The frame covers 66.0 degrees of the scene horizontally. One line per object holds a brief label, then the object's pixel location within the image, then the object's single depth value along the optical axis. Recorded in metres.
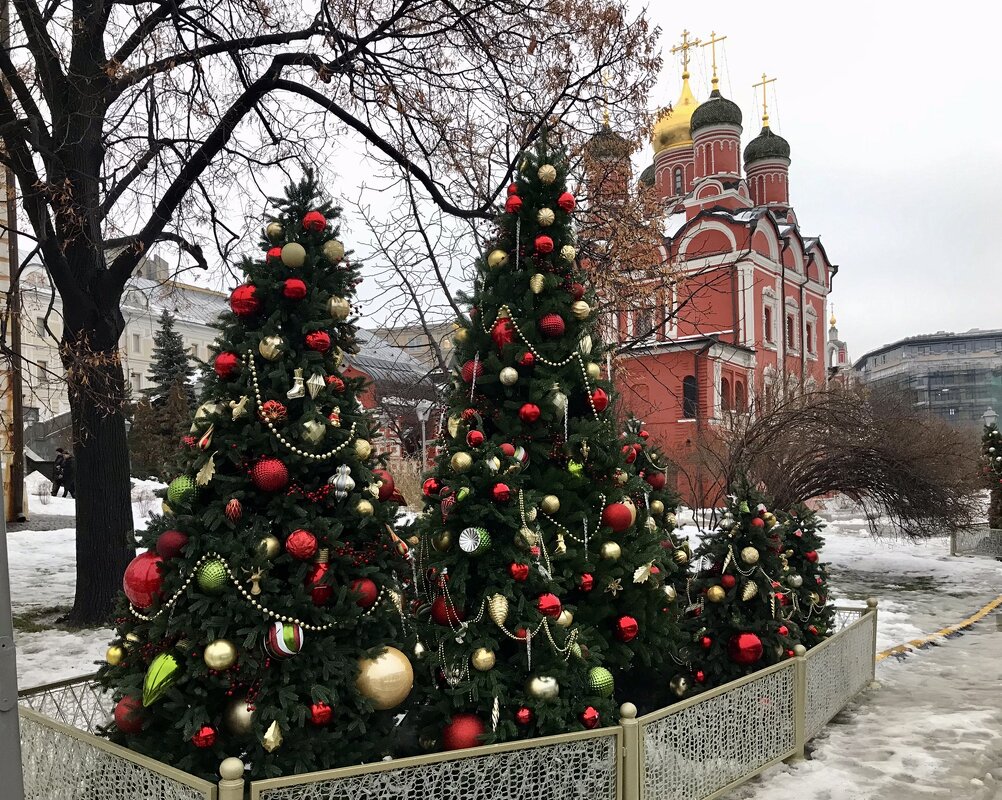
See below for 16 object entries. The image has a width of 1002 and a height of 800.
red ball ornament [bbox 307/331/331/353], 3.87
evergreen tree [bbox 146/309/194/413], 29.42
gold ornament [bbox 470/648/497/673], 4.01
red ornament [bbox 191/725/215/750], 3.43
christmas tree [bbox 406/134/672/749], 4.13
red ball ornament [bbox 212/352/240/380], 3.82
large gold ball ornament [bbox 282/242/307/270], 3.88
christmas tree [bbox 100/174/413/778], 3.52
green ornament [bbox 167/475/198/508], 3.72
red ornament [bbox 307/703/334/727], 3.50
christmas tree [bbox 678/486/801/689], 5.33
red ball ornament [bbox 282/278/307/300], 3.85
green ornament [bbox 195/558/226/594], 3.55
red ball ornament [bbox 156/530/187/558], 3.66
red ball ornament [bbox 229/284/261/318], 3.87
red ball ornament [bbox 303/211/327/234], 4.00
